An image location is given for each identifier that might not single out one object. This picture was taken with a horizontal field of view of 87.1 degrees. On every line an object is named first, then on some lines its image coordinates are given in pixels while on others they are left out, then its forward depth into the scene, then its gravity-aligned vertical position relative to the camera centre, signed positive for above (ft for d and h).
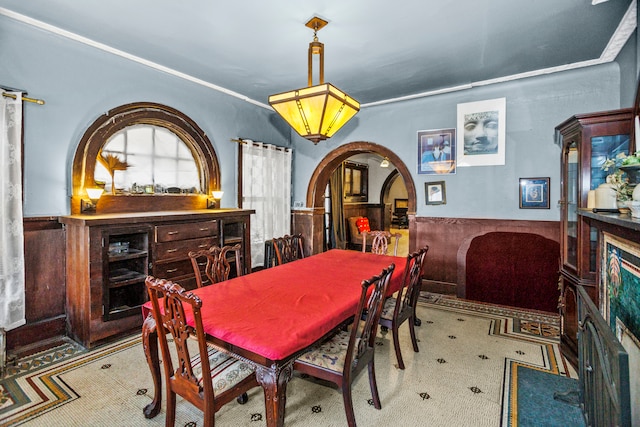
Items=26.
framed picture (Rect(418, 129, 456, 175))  14.75 +2.66
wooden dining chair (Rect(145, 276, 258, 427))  4.89 -2.62
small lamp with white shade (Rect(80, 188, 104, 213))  10.30 +0.33
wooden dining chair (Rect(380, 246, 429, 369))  8.52 -2.59
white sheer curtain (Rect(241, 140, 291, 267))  16.25 +1.07
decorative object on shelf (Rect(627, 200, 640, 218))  5.35 +0.03
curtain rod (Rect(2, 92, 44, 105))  8.76 +3.08
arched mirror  10.72 +1.83
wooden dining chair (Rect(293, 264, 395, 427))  5.89 -2.70
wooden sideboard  9.46 -1.47
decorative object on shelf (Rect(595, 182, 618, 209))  7.18 +0.28
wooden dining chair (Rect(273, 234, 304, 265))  11.24 -1.29
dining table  4.97 -1.84
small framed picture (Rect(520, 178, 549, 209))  12.91 +0.67
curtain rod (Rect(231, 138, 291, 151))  15.49 +3.29
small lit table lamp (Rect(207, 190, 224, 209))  14.48 +0.53
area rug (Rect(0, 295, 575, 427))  6.65 -4.05
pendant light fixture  7.77 +2.55
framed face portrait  13.65 +3.28
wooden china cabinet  8.25 +0.69
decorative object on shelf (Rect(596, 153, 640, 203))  6.82 +0.61
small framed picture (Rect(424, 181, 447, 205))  14.99 +0.79
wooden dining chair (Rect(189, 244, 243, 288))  8.63 -1.41
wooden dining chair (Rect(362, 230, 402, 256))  13.17 -1.24
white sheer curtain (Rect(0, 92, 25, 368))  8.84 -0.14
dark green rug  6.60 -4.09
